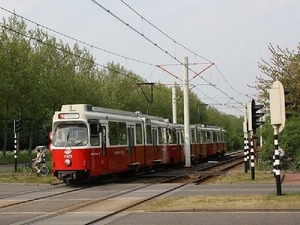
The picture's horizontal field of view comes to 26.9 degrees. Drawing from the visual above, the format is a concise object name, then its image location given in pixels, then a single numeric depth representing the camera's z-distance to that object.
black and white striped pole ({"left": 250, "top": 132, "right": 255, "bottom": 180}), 26.36
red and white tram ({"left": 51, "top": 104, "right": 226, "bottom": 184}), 25.58
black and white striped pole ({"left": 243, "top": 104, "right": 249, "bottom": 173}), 31.88
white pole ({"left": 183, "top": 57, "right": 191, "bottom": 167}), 41.75
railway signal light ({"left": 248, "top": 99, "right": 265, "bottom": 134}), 23.81
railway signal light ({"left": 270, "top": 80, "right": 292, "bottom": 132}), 18.06
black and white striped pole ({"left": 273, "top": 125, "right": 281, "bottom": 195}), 18.34
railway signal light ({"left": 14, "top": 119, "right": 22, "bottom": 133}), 33.66
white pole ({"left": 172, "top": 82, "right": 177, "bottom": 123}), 53.59
